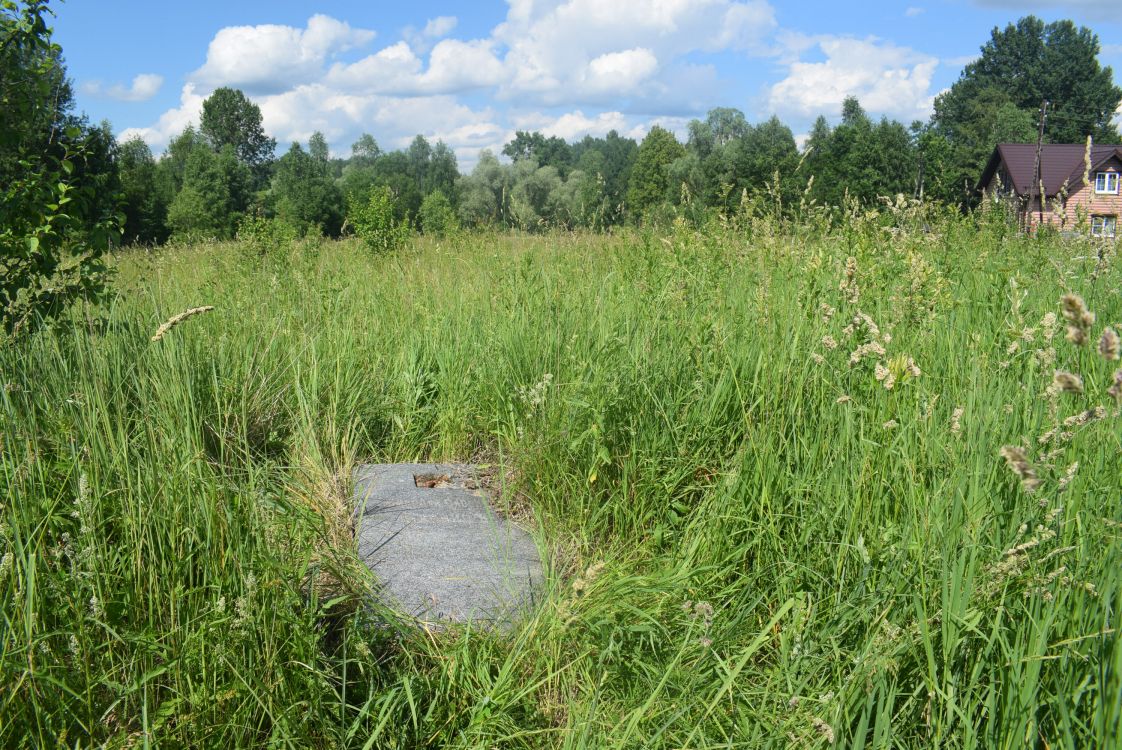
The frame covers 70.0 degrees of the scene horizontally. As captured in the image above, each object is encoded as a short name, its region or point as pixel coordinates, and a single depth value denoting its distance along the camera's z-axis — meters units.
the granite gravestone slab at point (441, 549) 2.60
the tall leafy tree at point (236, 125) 87.75
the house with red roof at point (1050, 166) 44.19
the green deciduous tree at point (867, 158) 43.66
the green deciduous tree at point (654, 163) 70.62
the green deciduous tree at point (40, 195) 3.41
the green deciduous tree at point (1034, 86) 84.38
